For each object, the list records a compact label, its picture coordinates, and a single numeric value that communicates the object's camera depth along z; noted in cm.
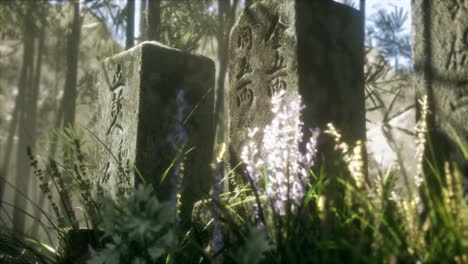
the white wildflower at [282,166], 184
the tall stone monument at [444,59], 245
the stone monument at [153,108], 456
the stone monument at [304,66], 353
